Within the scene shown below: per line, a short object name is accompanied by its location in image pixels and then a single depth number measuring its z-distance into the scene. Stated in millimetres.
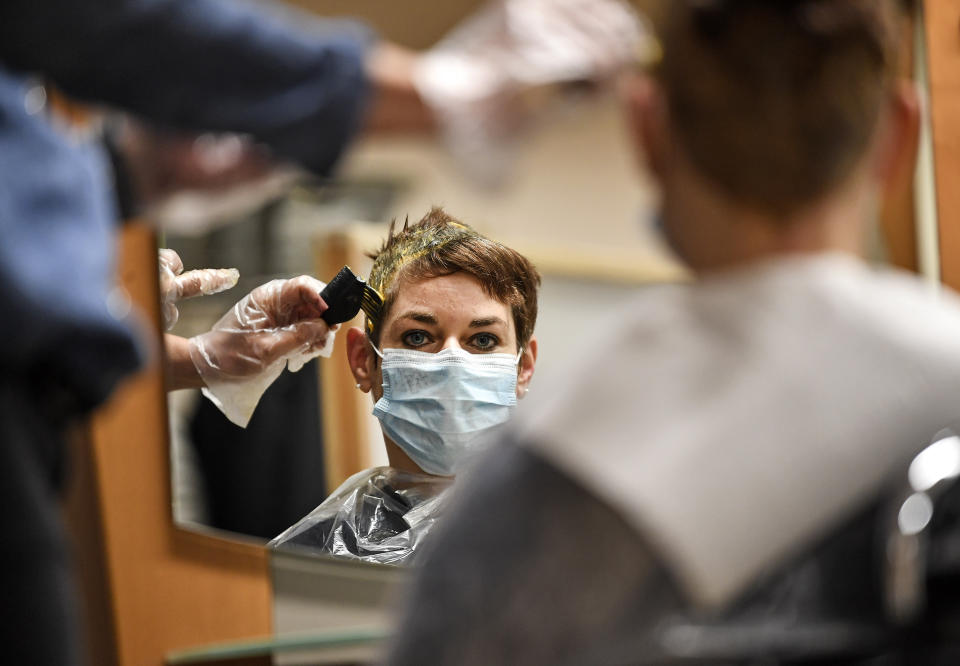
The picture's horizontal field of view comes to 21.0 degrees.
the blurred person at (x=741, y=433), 1449
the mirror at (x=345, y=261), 2118
